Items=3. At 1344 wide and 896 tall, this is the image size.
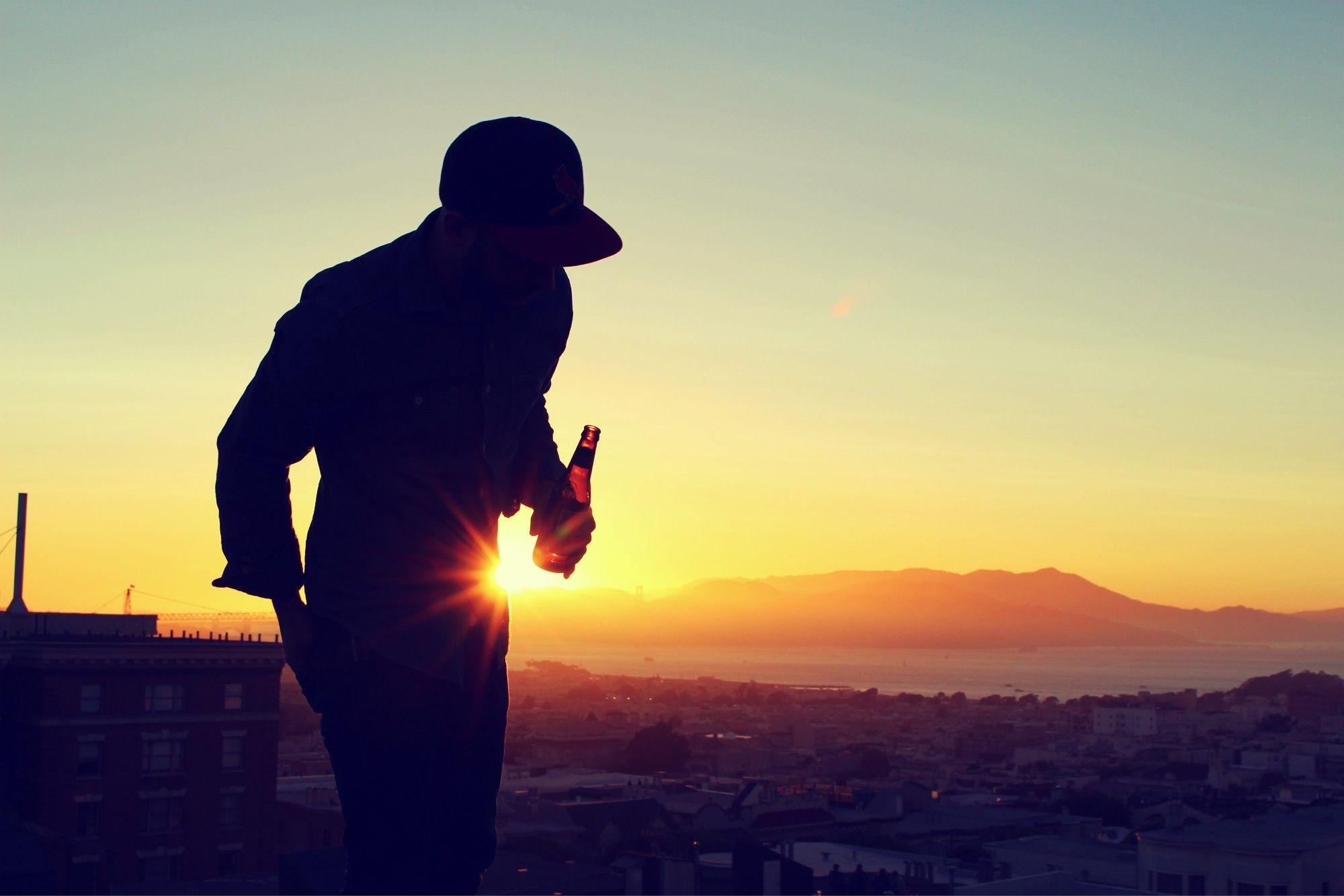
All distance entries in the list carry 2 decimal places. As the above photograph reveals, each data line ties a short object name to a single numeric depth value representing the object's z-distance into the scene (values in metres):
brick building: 27.31
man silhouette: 2.92
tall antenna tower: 50.66
